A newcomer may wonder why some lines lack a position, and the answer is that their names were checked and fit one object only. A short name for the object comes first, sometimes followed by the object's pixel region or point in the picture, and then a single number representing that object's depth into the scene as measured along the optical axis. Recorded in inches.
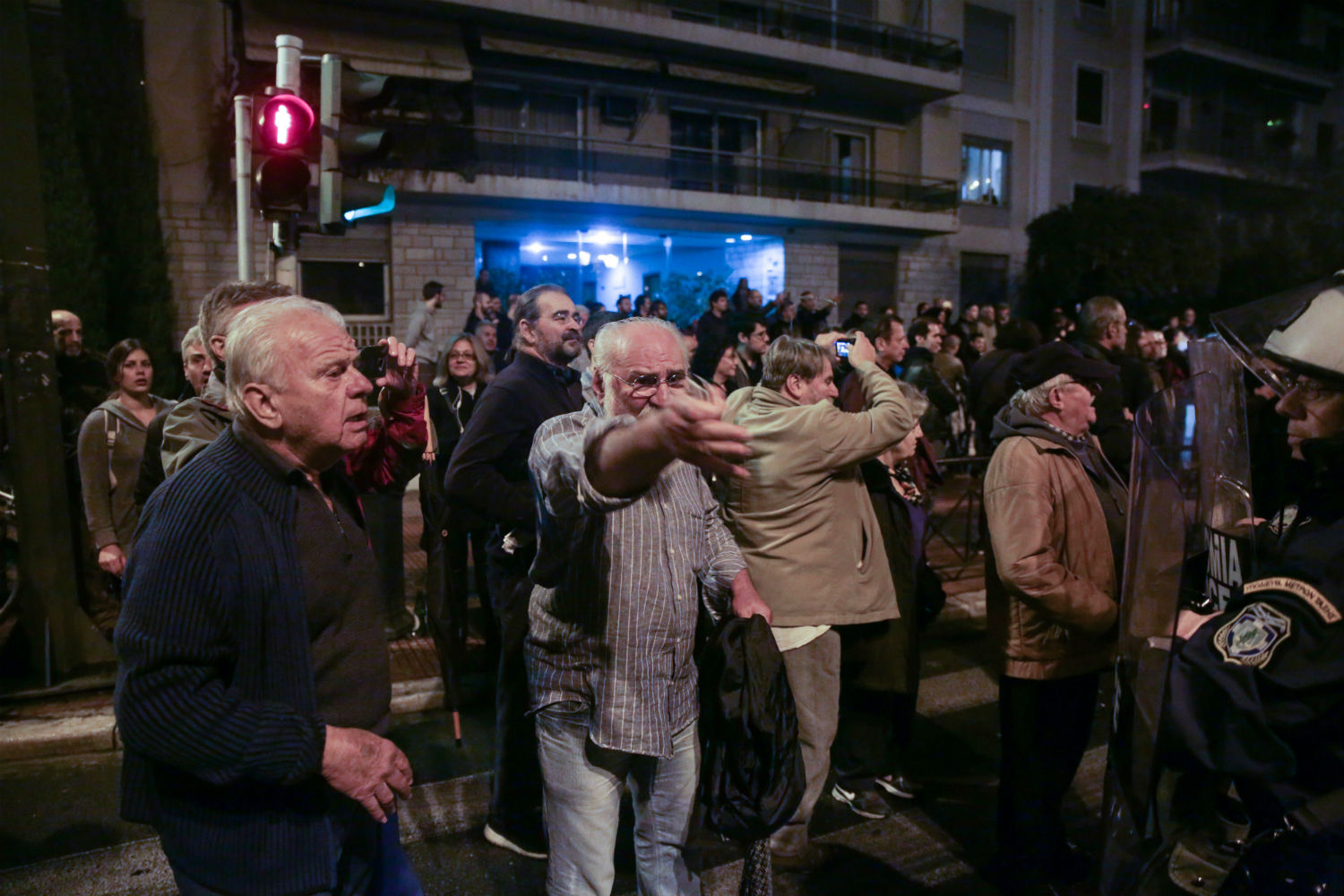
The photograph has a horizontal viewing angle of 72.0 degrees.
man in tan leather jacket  125.1
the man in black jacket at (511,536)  137.6
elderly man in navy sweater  68.9
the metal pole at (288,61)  220.4
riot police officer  66.9
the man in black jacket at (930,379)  363.3
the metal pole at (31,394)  196.4
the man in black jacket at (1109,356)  209.2
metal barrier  294.7
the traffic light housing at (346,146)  220.7
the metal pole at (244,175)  220.2
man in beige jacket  135.3
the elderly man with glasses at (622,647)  90.7
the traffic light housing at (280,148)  213.0
